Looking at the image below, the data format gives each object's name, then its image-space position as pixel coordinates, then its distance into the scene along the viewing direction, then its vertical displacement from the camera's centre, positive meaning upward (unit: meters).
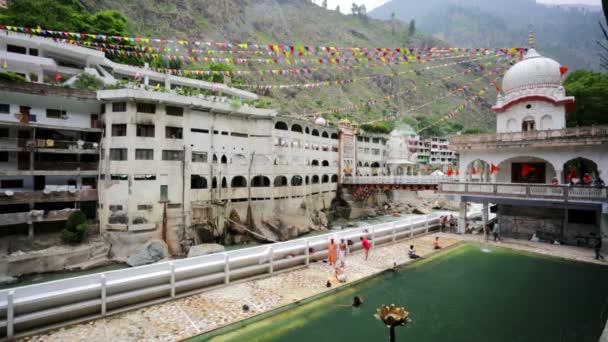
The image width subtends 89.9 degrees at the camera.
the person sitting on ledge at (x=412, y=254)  15.64 -4.22
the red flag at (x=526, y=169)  23.45 +0.27
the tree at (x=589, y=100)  33.12 +8.11
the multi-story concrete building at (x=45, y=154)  22.36 +1.35
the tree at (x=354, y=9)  188.00 +101.41
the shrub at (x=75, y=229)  22.52 -4.36
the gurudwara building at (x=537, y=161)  18.52 +0.86
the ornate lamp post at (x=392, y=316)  5.81 -2.79
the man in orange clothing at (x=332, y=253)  13.59 -3.65
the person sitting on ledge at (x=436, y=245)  17.83 -4.25
